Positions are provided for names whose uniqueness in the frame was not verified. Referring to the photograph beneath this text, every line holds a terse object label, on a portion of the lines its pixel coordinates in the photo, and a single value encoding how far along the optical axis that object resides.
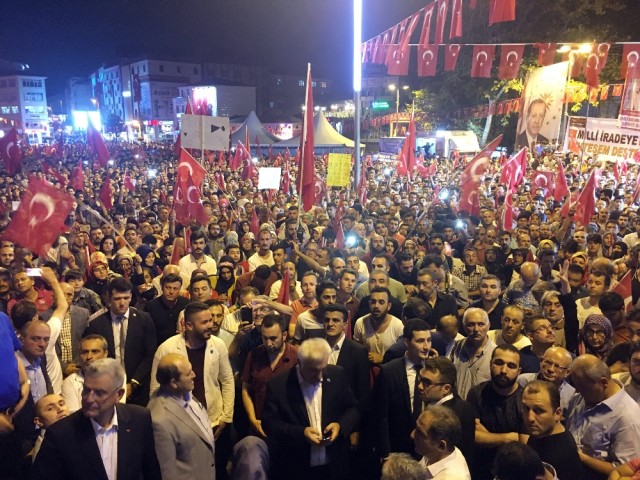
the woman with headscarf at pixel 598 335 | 4.58
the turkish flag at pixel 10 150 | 16.75
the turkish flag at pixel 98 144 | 15.42
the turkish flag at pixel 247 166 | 18.55
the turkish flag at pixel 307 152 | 8.83
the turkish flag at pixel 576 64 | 16.47
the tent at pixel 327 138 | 28.30
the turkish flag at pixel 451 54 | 14.69
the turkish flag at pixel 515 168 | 13.60
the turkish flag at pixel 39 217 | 7.10
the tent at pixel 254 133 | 31.70
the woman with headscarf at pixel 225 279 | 7.22
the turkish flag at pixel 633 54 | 11.08
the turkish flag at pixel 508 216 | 11.28
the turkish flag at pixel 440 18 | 13.60
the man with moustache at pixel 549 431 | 3.13
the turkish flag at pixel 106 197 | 14.62
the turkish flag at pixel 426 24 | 13.88
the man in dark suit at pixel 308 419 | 3.88
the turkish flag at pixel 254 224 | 11.60
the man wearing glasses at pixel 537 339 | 4.65
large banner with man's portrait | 11.27
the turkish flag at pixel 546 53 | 13.94
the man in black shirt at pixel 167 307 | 5.66
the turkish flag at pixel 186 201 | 10.76
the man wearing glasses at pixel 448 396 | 3.61
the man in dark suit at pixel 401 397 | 4.25
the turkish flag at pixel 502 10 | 12.25
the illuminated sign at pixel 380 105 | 70.54
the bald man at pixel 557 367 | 4.00
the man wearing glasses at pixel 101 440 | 2.97
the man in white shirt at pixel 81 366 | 3.93
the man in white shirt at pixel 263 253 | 8.38
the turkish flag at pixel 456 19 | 13.41
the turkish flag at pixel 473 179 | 10.55
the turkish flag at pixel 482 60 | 14.47
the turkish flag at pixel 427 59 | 14.76
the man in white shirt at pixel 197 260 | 8.02
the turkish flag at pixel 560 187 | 14.29
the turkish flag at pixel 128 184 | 18.45
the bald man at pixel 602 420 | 3.41
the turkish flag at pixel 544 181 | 15.99
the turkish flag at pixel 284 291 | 6.28
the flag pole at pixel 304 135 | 8.76
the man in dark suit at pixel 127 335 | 4.95
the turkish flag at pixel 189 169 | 10.67
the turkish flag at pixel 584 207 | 10.52
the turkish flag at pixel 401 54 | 14.88
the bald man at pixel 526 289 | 6.42
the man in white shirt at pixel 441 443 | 2.95
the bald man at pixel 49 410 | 3.50
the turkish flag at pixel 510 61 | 14.49
